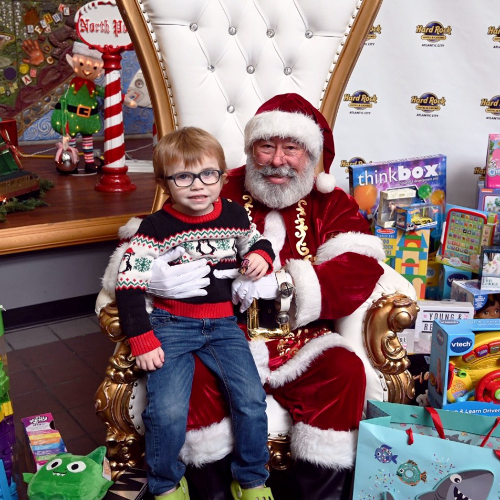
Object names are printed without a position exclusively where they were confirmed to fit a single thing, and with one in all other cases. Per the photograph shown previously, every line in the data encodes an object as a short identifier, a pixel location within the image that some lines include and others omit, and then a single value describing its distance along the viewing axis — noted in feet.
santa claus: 5.96
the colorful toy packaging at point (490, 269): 8.71
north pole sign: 13.23
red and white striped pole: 13.80
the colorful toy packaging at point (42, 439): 6.63
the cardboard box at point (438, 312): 8.57
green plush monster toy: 5.80
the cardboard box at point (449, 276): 9.48
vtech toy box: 6.87
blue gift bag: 5.62
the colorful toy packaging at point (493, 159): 9.52
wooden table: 11.07
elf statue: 15.29
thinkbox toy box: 9.48
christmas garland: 11.49
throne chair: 7.70
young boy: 5.76
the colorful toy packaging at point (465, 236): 9.23
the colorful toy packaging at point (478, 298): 8.80
